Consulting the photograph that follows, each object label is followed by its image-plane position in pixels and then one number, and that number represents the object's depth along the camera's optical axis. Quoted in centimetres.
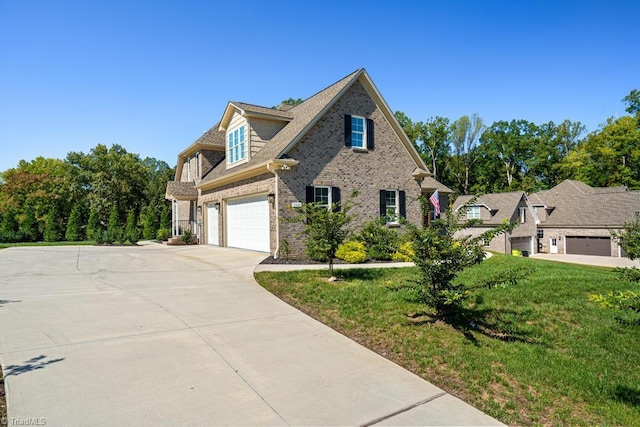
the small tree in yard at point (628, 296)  356
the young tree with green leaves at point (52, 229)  2717
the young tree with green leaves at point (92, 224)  2789
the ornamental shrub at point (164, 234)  2444
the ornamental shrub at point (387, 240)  663
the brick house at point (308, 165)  1368
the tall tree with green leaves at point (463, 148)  5112
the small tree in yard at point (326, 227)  908
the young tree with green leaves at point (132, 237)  2239
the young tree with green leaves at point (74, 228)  2728
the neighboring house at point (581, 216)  3170
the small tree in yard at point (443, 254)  563
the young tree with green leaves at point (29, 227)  2613
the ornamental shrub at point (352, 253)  1248
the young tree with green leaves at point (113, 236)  2123
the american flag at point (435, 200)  1618
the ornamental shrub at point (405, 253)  611
